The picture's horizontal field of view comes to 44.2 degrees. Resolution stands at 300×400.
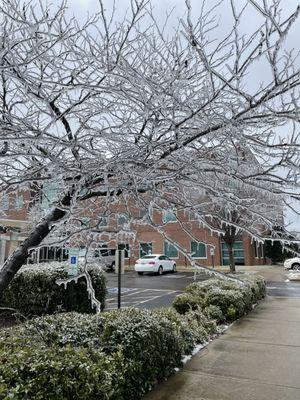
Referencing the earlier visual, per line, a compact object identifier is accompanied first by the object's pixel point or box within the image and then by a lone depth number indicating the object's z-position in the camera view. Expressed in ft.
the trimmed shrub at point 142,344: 13.29
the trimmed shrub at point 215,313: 25.94
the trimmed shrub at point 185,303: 27.73
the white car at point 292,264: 89.98
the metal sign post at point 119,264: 25.68
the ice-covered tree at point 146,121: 7.33
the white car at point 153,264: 81.25
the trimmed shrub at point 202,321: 22.76
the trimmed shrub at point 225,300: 27.81
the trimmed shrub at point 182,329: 17.64
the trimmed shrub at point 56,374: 9.42
